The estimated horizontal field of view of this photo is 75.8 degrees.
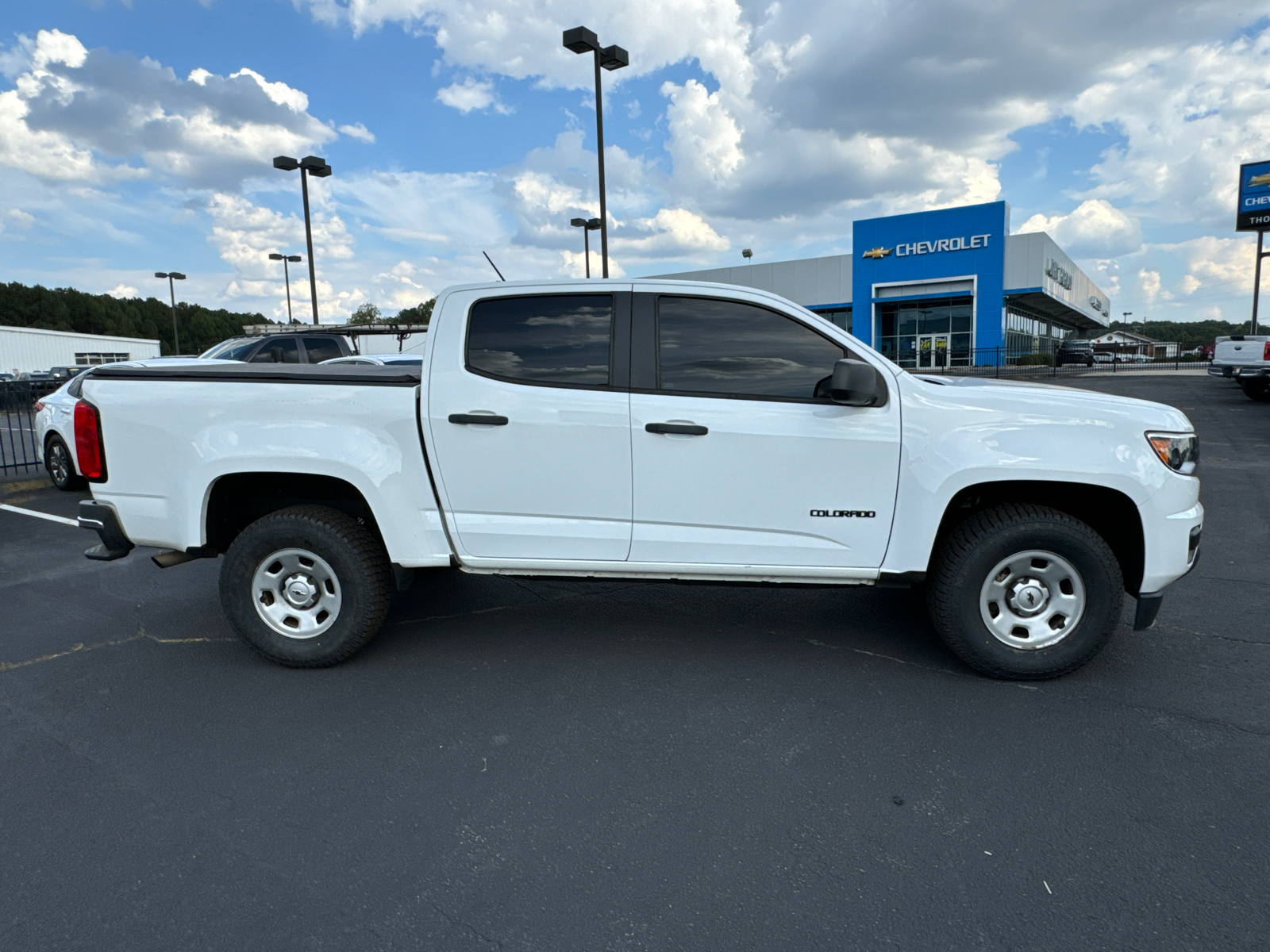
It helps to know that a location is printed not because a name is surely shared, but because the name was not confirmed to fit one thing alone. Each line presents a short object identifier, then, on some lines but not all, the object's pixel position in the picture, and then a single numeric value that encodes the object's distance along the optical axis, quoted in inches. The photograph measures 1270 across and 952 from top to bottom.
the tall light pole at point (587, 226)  919.0
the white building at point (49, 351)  2486.5
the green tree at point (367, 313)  3233.3
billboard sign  1524.4
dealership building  1654.8
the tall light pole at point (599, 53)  593.0
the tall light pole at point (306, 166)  884.6
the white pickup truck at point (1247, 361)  762.8
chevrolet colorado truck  151.8
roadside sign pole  1551.4
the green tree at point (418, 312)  3077.3
